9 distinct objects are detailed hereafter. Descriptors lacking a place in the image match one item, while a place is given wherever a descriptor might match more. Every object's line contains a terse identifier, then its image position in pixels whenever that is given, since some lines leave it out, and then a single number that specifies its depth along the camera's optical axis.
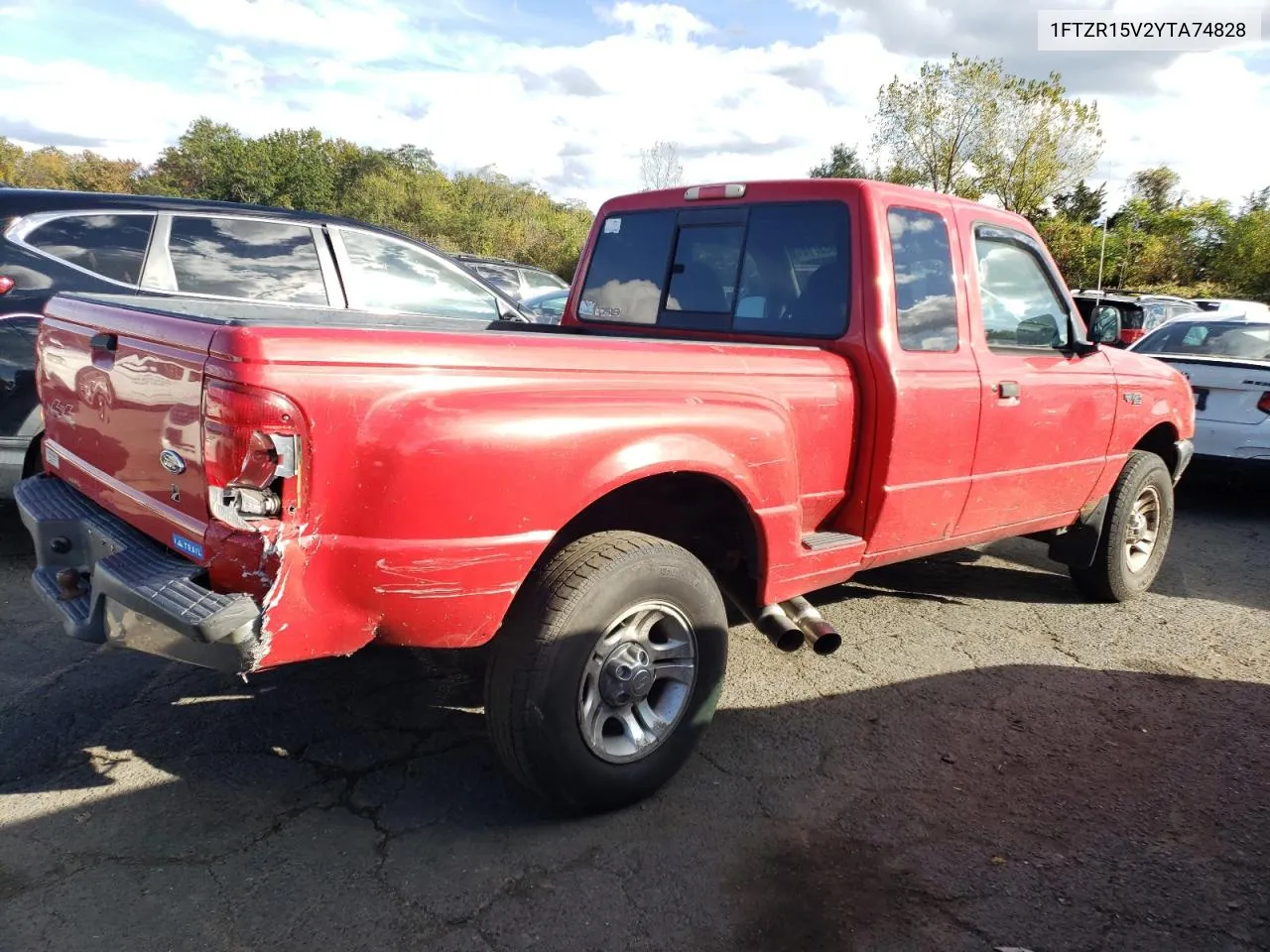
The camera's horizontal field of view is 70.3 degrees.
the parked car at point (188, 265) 4.50
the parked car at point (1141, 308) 12.77
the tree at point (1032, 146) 30.27
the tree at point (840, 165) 42.56
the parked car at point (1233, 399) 6.88
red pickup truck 2.22
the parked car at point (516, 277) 13.42
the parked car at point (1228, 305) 12.93
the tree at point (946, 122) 30.61
